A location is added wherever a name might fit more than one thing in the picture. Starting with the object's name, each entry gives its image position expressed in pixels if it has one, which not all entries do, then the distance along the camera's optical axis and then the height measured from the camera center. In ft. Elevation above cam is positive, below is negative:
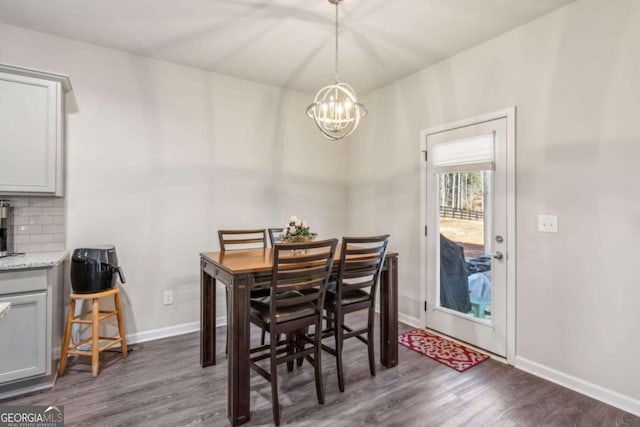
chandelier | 8.10 +2.69
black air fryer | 8.24 -1.42
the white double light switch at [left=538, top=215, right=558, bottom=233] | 7.86 -0.14
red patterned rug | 8.74 -3.89
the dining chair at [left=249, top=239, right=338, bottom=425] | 6.32 -1.96
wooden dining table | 6.27 -2.14
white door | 8.86 -0.45
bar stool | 7.98 -2.85
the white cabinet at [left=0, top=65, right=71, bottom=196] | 7.70 +2.02
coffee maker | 7.93 -0.41
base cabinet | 6.94 -2.61
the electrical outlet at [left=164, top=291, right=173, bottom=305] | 10.62 -2.71
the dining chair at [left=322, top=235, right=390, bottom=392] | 7.41 -1.93
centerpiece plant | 8.37 -0.42
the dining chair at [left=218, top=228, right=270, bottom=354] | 6.81 -0.84
